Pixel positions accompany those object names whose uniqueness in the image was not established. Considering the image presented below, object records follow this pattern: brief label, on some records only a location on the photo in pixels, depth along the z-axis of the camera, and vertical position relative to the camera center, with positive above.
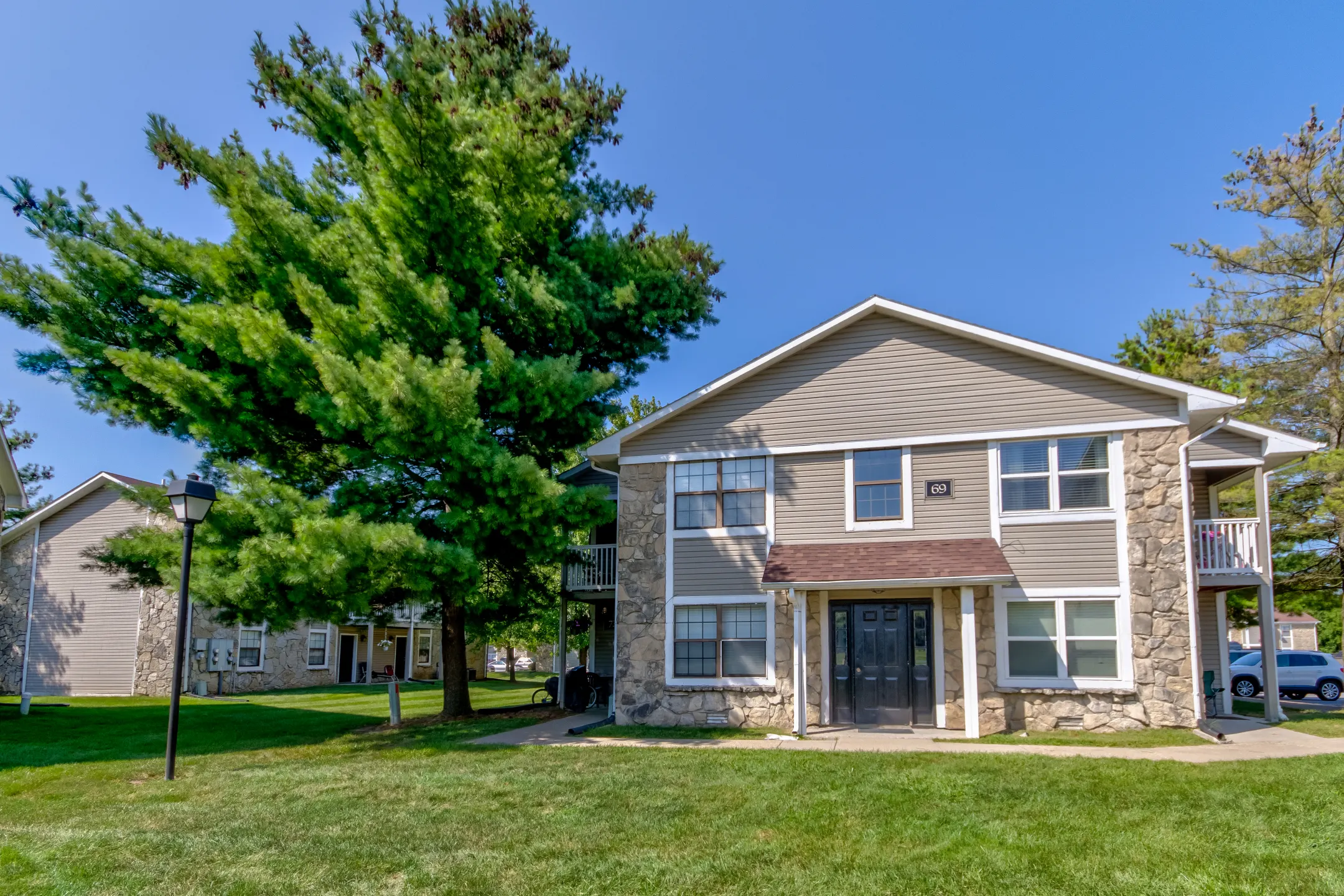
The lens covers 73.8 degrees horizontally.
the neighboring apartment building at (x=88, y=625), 25.66 -0.99
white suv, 23.44 -1.85
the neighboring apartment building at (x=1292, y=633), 49.34 -1.69
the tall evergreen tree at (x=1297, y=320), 21.84 +7.07
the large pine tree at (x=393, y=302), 13.95 +5.03
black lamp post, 10.16 +0.87
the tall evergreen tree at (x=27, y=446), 39.53 +6.29
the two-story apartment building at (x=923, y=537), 13.04 +0.98
